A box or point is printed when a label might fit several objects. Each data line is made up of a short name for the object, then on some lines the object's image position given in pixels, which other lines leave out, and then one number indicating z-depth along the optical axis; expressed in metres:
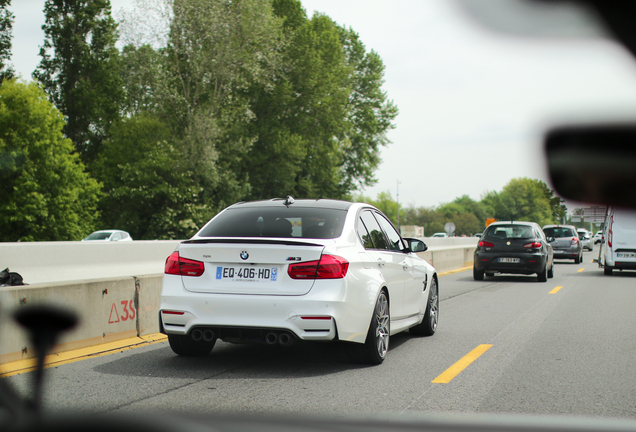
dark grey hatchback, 18.55
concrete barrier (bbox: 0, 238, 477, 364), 6.86
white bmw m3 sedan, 5.97
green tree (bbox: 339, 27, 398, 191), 52.62
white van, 20.22
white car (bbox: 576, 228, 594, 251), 51.53
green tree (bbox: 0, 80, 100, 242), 38.06
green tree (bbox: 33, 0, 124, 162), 50.00
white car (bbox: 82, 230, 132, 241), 31.09
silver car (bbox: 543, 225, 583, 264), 30.06
